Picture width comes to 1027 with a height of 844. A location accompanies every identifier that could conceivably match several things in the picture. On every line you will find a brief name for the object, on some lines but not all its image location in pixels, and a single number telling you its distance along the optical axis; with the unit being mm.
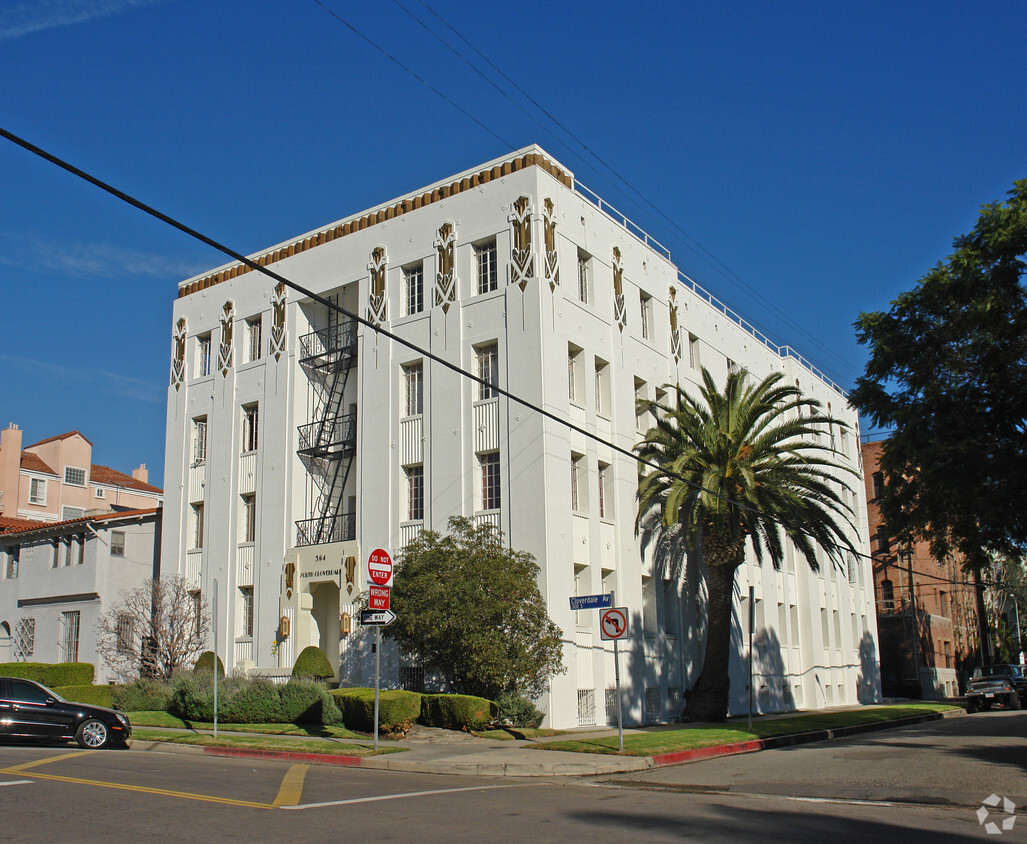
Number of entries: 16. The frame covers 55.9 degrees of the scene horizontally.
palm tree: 29672
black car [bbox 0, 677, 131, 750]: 17969
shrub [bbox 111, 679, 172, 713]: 27906
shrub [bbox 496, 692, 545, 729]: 25156
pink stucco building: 66812
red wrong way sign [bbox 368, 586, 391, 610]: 18969
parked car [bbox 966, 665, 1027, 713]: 42281
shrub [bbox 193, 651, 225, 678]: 31672
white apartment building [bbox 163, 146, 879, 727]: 28719
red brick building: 62281
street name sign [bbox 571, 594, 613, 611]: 20141
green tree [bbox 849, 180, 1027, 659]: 22766
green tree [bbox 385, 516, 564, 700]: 24438
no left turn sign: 19250
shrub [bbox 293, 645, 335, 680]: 29969
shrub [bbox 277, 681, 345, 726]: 24609
